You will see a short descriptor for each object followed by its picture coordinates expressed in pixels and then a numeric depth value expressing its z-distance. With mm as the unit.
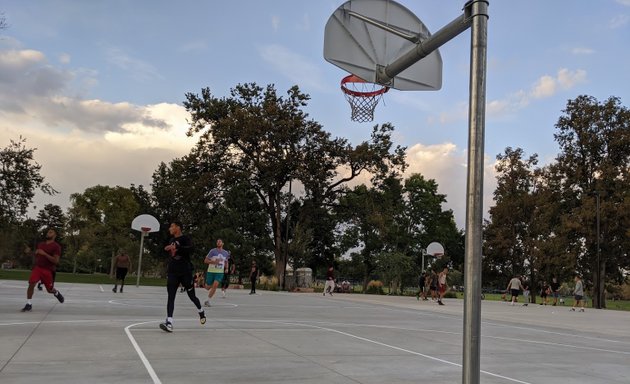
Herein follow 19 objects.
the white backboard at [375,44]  6121
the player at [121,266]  21984
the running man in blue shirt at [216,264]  16484
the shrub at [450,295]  41200
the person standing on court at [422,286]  32713
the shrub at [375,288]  42375
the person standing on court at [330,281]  30297
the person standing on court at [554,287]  32938
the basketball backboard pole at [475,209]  4020
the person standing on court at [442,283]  26411
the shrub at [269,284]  37062
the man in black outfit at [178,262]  9875
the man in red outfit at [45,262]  12008
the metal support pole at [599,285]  40531
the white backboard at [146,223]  30766
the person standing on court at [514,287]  30080
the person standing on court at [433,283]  30431
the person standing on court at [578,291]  29828
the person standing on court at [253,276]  26656
